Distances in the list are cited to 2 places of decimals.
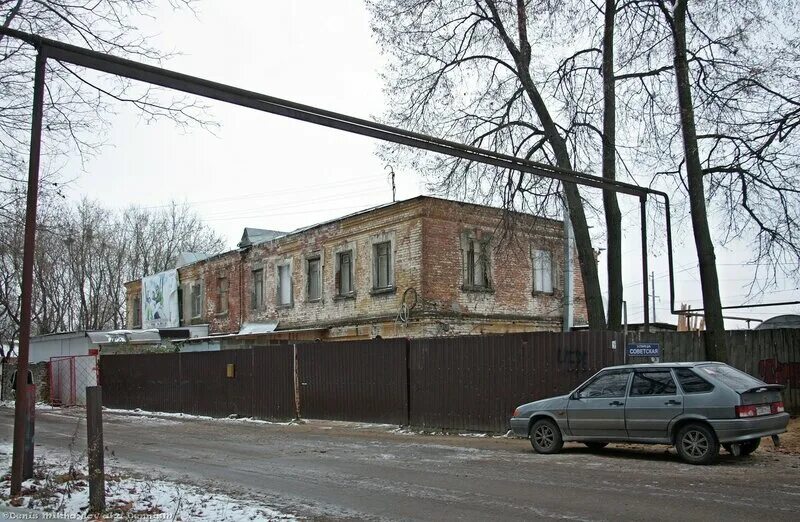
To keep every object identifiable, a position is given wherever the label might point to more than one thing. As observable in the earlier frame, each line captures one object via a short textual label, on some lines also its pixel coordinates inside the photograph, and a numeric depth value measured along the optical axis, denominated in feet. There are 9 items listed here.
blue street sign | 49.73
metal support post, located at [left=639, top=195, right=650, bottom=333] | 55.47
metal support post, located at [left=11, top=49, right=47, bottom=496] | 28.58
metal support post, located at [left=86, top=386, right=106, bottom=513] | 26.25
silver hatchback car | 36.37
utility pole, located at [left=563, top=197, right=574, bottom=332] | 93.81
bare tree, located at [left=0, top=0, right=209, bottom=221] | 39.81
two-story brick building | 82.74
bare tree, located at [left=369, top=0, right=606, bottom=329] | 64.23
